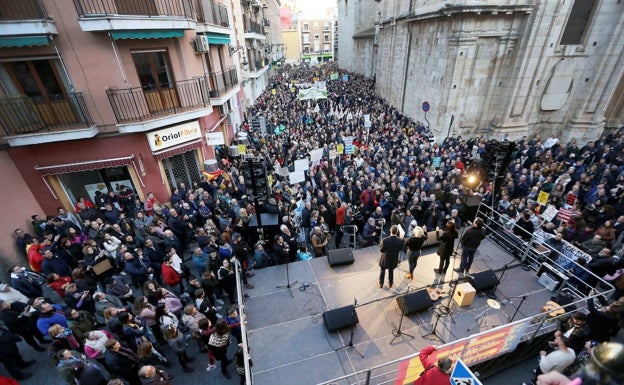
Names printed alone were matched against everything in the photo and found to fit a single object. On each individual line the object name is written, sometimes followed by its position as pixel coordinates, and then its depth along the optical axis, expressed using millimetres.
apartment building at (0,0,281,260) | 9234
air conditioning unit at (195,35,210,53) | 13148
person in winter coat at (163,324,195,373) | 5953
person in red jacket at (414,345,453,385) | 4145
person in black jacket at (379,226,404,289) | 6807
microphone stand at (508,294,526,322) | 6804
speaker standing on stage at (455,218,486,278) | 7227
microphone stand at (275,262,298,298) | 7704
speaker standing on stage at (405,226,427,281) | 7281
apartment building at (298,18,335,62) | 96000
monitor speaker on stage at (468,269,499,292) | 7348
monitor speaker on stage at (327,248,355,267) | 8359
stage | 5965
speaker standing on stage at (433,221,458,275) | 7242
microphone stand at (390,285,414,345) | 6396
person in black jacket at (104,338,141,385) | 5020
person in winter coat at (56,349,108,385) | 4754
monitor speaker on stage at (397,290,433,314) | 6727
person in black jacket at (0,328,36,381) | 5848
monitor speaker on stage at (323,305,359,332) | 6375
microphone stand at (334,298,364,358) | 6096
